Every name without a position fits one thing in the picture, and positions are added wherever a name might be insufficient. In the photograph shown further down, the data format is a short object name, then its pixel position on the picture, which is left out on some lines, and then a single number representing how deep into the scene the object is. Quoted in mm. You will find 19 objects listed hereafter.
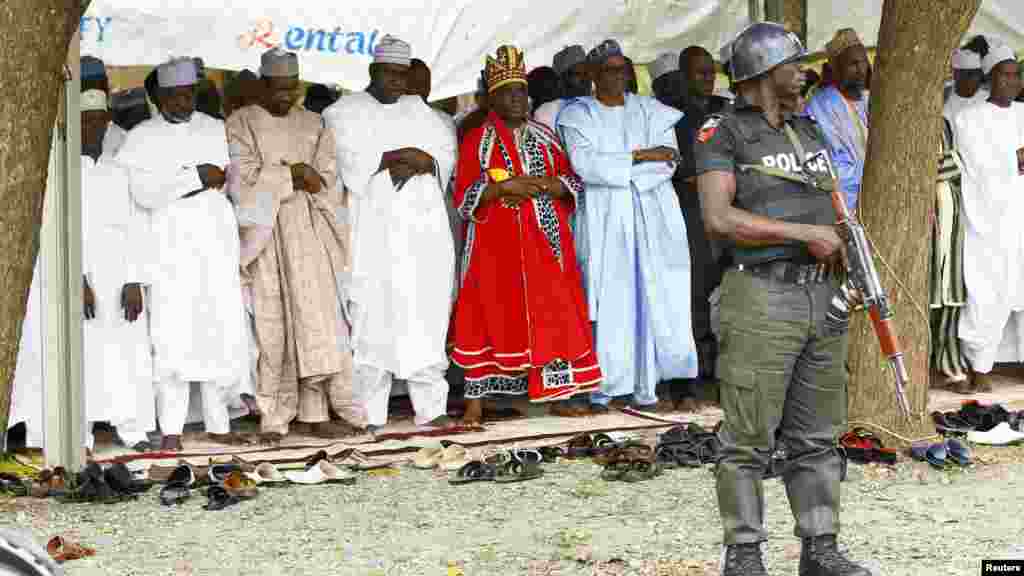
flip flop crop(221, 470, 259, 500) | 7914
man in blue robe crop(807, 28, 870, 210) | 10758
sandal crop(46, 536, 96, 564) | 6676
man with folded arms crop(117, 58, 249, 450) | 9602
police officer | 5781
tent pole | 8281
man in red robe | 10180
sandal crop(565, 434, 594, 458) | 8883
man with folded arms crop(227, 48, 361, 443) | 9773
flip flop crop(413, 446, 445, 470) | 8695
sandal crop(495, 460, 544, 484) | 8297
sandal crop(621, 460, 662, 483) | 8250
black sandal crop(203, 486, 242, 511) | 7754
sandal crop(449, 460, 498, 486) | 8340
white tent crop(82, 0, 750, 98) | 10156
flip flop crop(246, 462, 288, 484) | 8234
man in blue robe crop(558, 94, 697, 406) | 10430
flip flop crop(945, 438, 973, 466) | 8352
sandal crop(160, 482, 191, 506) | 7836
